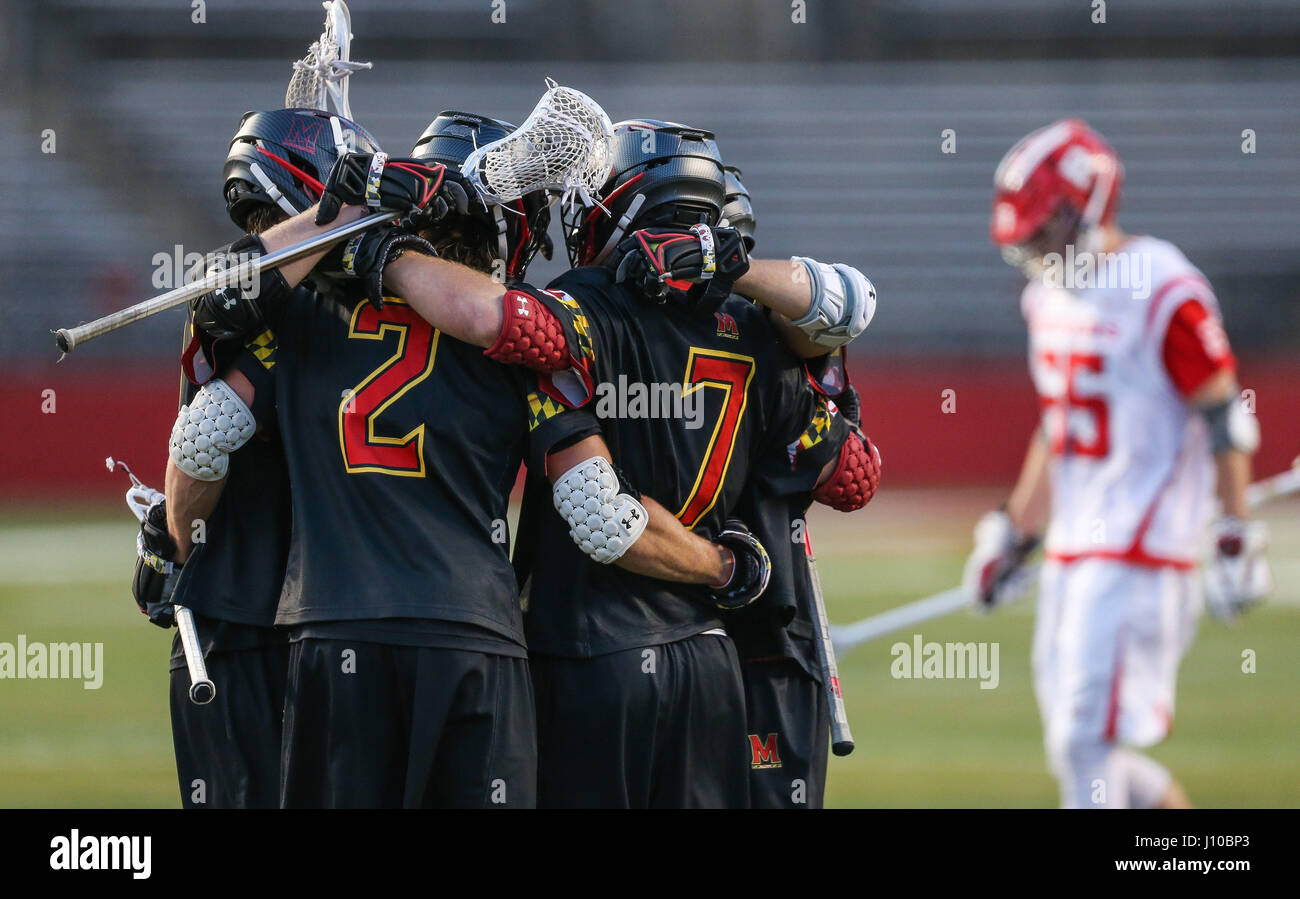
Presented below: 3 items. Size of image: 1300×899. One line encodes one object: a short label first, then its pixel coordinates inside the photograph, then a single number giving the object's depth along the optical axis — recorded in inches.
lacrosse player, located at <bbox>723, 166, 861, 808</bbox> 241.4
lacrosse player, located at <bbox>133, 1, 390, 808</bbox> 223.6
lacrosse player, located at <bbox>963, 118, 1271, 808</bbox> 291.9
